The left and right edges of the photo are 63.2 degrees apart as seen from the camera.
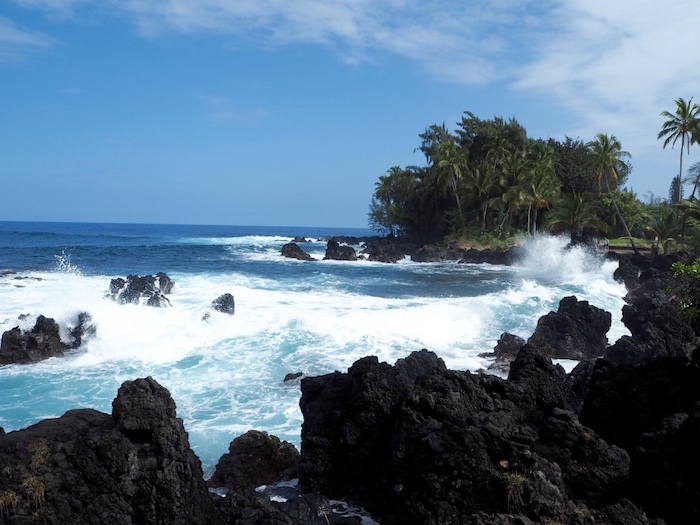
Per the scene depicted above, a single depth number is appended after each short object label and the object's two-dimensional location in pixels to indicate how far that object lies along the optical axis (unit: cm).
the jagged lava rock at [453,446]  527
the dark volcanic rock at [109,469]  459
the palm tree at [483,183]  5566
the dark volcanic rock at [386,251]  5141
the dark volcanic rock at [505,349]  1438
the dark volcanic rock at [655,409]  494
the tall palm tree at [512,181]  5153
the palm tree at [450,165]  5581
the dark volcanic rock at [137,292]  2036
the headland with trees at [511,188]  4659
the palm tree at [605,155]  4262
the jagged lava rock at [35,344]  1451
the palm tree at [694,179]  3636
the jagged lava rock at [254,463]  777
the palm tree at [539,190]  5050
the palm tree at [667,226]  3625
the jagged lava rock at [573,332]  1521
